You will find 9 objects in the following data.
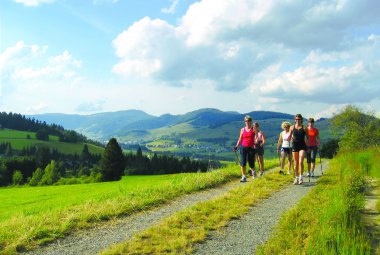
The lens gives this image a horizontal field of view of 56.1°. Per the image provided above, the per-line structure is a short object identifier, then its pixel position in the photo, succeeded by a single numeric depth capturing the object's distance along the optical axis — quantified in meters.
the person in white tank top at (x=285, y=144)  18.45
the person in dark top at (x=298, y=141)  15.60
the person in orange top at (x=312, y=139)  18.30
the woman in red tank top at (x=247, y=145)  16.67
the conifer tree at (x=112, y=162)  85.01
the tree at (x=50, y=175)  101.88
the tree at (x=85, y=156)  161.00
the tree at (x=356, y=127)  70.41
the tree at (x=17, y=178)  105.81
